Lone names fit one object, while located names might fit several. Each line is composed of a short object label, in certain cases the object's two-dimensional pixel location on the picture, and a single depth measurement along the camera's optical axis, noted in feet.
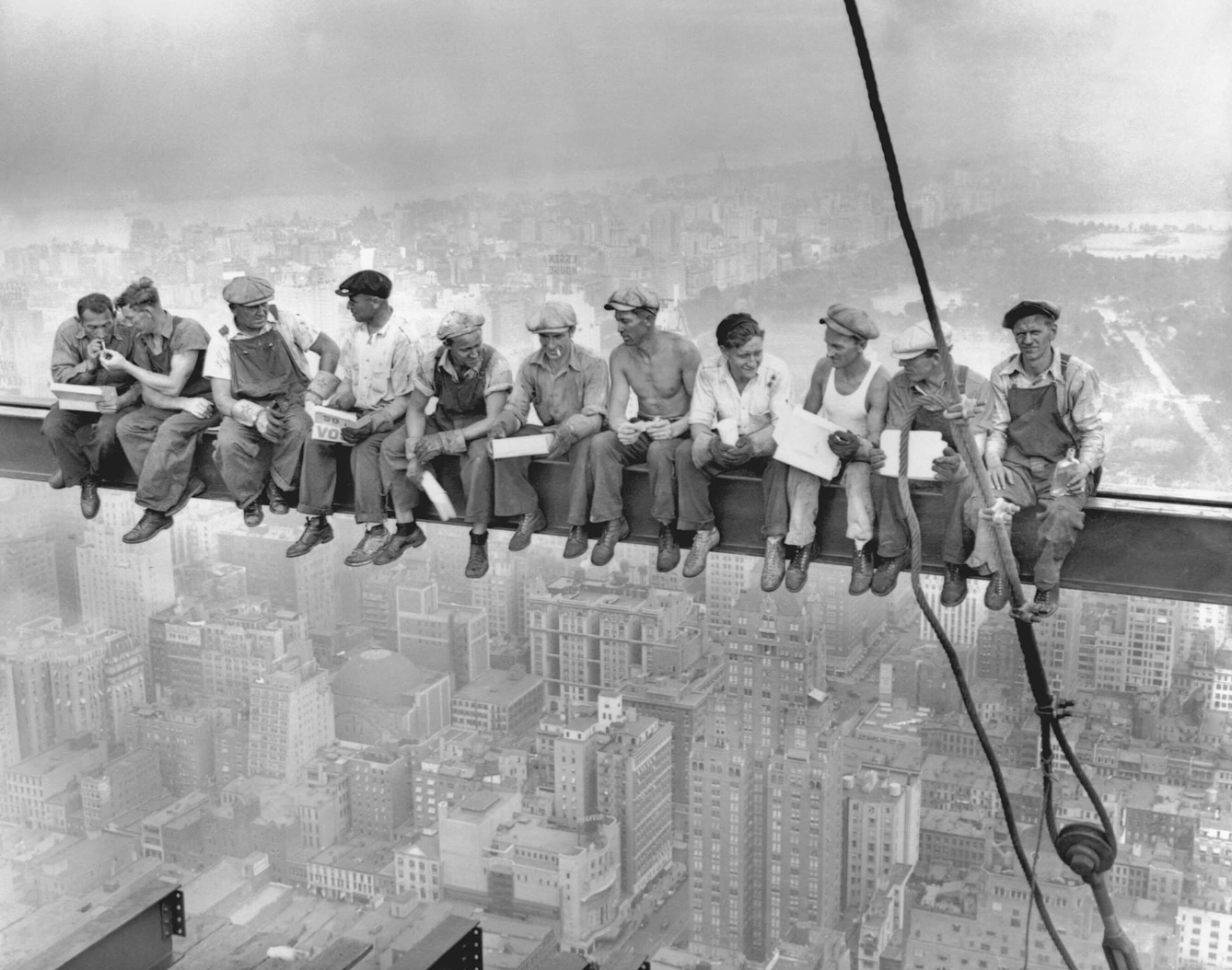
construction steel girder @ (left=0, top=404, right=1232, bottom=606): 23.58
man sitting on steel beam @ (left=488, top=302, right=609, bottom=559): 25.48
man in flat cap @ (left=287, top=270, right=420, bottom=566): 26.66
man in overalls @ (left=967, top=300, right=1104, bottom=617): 22.45
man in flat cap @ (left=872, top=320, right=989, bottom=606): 22.81
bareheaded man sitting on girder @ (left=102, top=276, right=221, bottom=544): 28.71
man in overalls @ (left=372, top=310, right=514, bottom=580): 26.00
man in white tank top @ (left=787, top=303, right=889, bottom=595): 23.44
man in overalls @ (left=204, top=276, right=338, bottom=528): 27.63
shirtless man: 25.09
